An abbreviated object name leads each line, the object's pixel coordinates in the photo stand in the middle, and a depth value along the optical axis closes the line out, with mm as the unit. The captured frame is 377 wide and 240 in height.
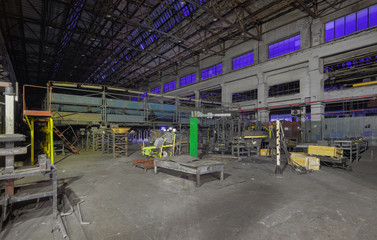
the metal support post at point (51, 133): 8434
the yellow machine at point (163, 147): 10320
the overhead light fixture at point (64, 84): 11326
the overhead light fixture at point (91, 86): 12379
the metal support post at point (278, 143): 7790
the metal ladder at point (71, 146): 12072
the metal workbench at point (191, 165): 5938
